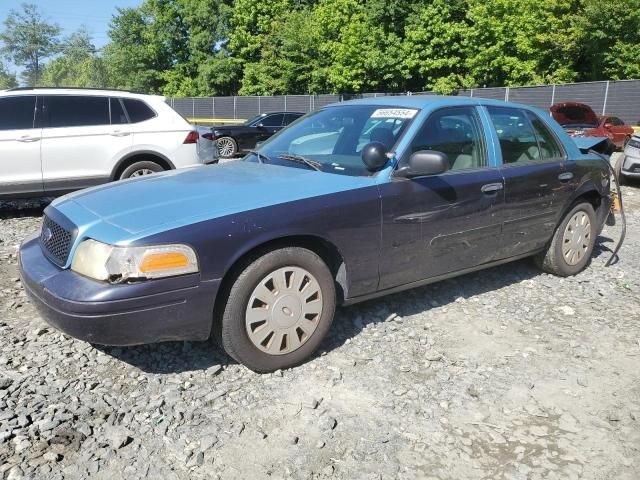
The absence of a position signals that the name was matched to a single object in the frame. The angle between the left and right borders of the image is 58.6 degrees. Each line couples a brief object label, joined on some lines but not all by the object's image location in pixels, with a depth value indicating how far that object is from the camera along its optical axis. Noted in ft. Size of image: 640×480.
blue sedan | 9.60
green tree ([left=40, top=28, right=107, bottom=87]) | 381.40
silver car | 33.76
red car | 59.93
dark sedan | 53.47
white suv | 23.00
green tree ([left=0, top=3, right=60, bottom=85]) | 352.90
